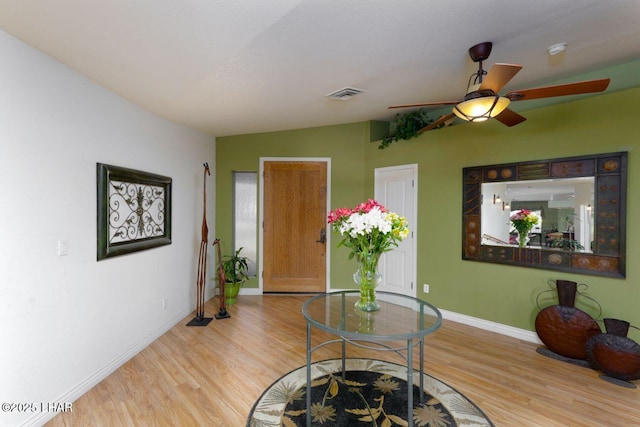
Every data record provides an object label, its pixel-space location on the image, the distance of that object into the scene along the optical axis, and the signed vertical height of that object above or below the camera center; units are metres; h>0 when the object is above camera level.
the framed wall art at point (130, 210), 2.34 -0.01
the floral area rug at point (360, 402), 1.85 -1.39
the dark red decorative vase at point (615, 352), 2.20 -1.13
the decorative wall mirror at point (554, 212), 2.52 +0.00
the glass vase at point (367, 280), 2.04 -0.52
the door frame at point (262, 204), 4.50 +0.09
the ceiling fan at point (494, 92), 1.79 +0.82
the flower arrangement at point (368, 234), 1.93 -0.17
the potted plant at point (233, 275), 4.10 -0.99
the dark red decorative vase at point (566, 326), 2.51 -1.05
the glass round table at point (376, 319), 1.69 -0.77
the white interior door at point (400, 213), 3.88 -0.03
